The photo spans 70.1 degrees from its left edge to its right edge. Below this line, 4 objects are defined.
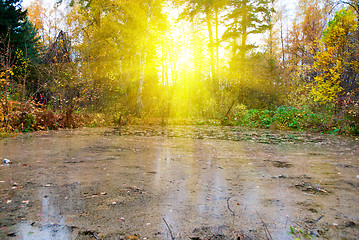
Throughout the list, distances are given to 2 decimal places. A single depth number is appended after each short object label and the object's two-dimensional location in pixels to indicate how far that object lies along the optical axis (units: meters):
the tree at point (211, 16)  18.11
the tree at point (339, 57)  9.57
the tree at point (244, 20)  18.45
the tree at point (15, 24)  16.67
